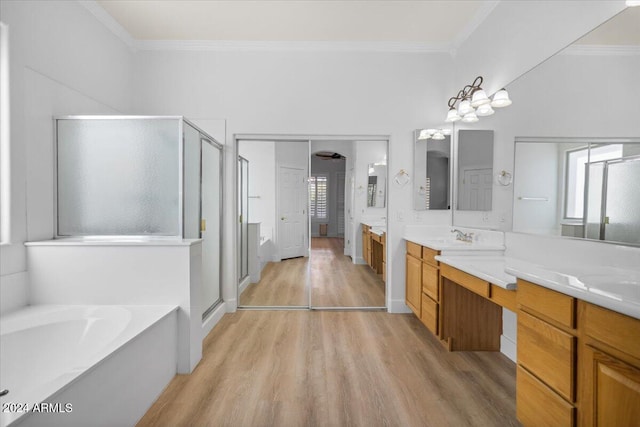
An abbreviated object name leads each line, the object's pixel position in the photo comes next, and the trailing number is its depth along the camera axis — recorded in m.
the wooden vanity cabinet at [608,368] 0.94
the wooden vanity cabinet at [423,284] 2.60
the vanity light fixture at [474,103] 2.48
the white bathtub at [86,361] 1.14
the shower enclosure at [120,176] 2.30
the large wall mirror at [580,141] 1.46
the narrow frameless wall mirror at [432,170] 3.37
